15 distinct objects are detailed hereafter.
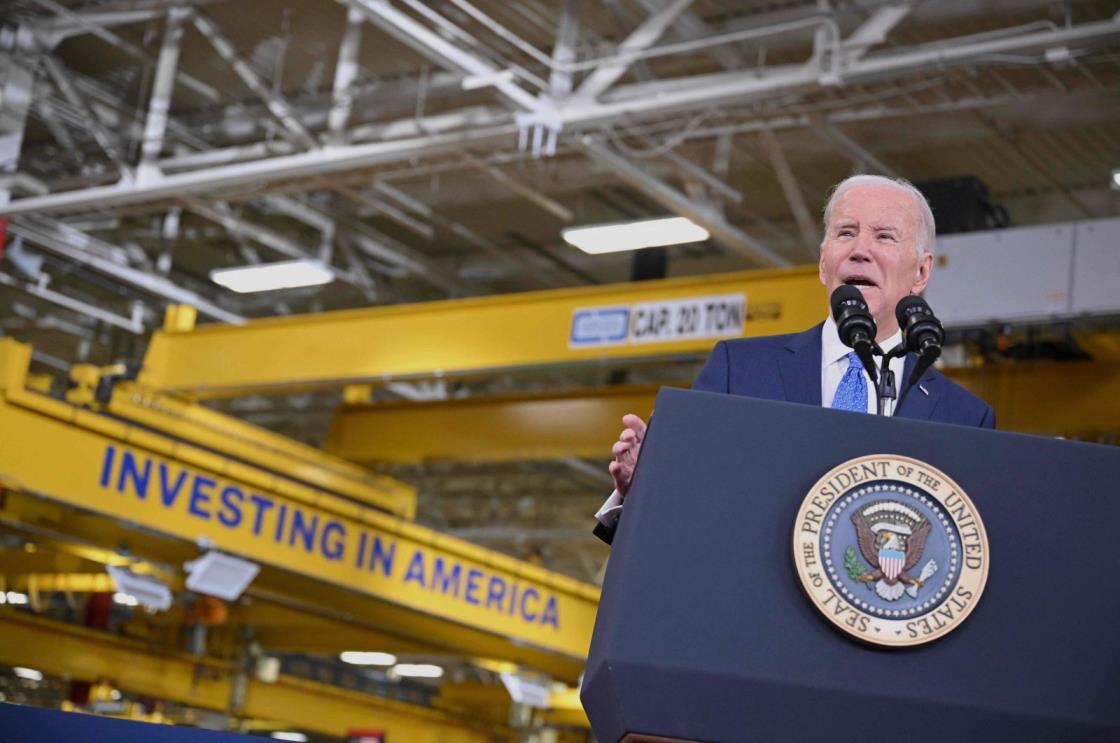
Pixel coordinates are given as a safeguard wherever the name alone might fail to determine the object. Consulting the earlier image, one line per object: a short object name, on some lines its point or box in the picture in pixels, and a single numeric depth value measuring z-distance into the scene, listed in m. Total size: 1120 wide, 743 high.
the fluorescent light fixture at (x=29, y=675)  21.23
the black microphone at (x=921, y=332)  2.17
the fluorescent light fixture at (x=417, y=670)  23.20
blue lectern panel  1.81
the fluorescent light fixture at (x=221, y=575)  11.25
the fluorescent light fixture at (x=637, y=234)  11.31
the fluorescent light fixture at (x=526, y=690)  16.39
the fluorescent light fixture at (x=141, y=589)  12.56
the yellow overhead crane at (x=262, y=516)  10.32
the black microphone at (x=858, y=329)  2.17
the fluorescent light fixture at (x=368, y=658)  19.05
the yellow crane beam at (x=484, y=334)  9.60
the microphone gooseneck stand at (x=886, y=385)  2.18
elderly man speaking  2.40
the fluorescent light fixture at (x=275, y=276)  12.73
